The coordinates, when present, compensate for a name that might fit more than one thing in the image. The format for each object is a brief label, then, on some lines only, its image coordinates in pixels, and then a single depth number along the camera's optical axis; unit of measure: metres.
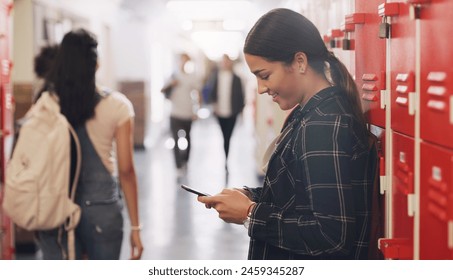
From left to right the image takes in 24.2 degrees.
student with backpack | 3.68
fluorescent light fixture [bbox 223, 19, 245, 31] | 22.54
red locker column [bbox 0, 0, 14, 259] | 4.79
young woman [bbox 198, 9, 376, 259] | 2.22
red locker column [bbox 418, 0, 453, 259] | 1.79
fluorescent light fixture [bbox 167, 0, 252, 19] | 17.62
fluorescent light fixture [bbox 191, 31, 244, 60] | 24.14
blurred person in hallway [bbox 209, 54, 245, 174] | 11.47
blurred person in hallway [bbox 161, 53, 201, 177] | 11.94
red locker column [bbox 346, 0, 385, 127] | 2.60
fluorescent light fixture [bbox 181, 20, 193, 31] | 23.46
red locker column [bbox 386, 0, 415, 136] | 2.13
